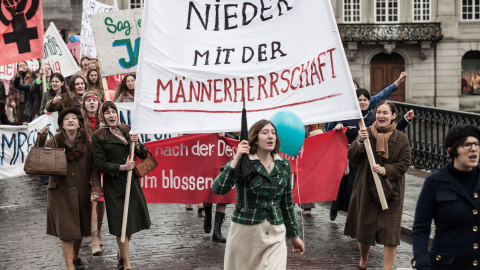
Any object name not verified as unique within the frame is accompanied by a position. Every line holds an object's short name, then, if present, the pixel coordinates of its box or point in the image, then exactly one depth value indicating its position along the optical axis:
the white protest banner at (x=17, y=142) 12.70
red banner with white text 9.28
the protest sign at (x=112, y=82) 15.20
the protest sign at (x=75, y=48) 20.78
